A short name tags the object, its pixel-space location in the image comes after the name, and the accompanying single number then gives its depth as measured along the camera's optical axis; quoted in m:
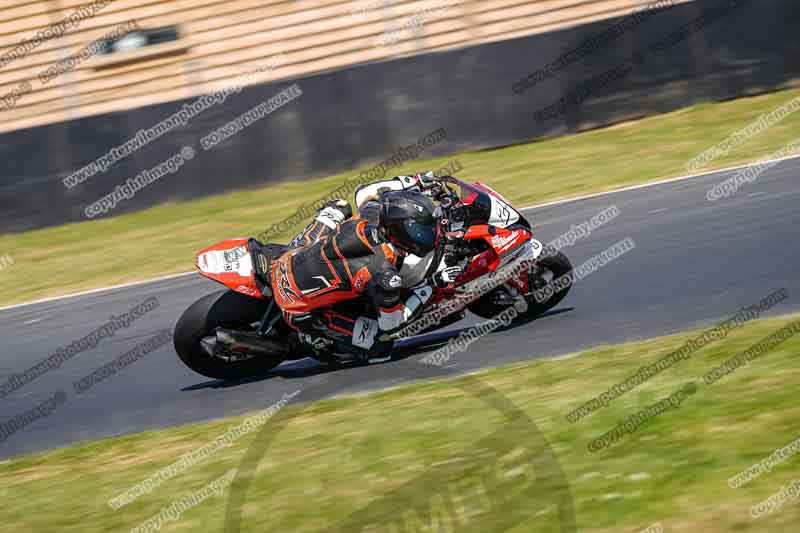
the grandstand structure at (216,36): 38.53
